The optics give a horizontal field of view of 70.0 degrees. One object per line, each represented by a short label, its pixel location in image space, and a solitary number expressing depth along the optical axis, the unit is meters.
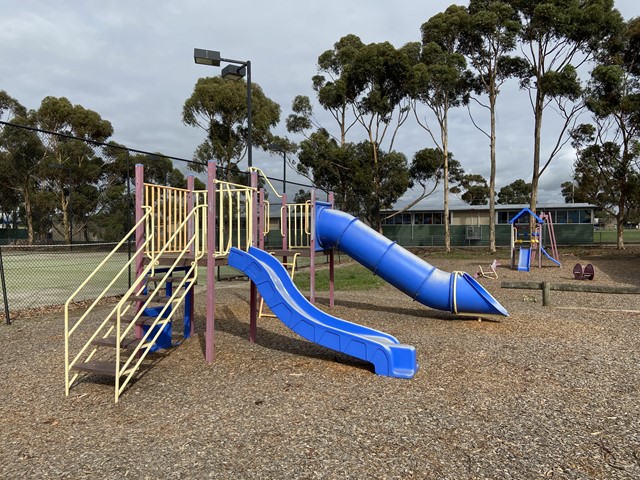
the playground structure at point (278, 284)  4.82
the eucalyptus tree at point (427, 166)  32.28
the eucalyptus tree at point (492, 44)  26.28
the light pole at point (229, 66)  11.09
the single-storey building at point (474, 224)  37.41
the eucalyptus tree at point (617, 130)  26.11
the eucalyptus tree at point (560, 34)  24.67
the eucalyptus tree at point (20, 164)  20.75
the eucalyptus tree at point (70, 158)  16.68
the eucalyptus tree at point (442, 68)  28.11
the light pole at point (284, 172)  15.02
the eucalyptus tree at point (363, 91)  29.02
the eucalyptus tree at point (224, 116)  34.28
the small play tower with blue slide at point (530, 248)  17.36
